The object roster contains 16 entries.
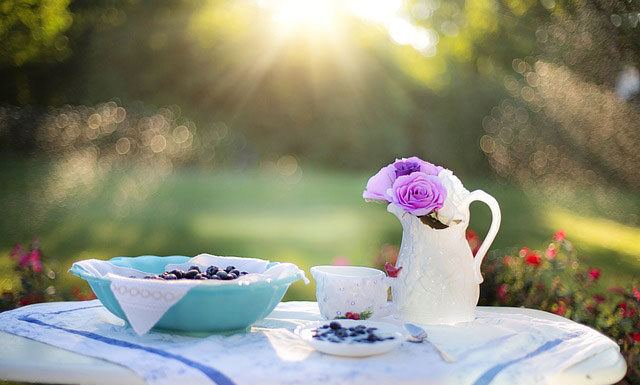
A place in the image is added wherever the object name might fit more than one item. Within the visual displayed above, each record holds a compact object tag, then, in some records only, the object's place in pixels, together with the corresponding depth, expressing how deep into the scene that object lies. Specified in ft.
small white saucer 3.61
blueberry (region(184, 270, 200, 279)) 4.23
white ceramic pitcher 4.50
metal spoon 4.03
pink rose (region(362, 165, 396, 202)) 4.69
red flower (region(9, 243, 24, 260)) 8.68
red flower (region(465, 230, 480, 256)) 8.98
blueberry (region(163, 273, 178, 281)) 4.19
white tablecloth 3.46
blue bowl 3.95
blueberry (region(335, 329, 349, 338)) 3.83
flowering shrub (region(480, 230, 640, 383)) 7.64
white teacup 4.42
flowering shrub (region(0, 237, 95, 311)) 8.64
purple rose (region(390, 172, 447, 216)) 4.34
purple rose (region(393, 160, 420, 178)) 4.66
